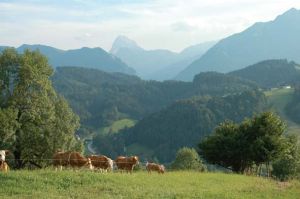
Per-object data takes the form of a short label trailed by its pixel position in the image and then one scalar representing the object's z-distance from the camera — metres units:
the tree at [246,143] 51.16
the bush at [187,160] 98.75
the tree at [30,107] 47.59
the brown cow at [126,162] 37.31
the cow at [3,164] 31.28
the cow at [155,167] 38.44
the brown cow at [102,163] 35.34
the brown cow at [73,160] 33.91
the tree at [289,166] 79.25
